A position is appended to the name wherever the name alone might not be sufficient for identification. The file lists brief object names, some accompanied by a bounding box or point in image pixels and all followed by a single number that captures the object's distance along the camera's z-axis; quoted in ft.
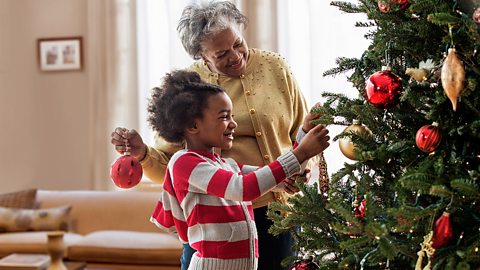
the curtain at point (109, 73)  14.58
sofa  12.83
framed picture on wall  15.33
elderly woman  5.72
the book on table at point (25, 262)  11.00
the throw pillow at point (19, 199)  14.69
